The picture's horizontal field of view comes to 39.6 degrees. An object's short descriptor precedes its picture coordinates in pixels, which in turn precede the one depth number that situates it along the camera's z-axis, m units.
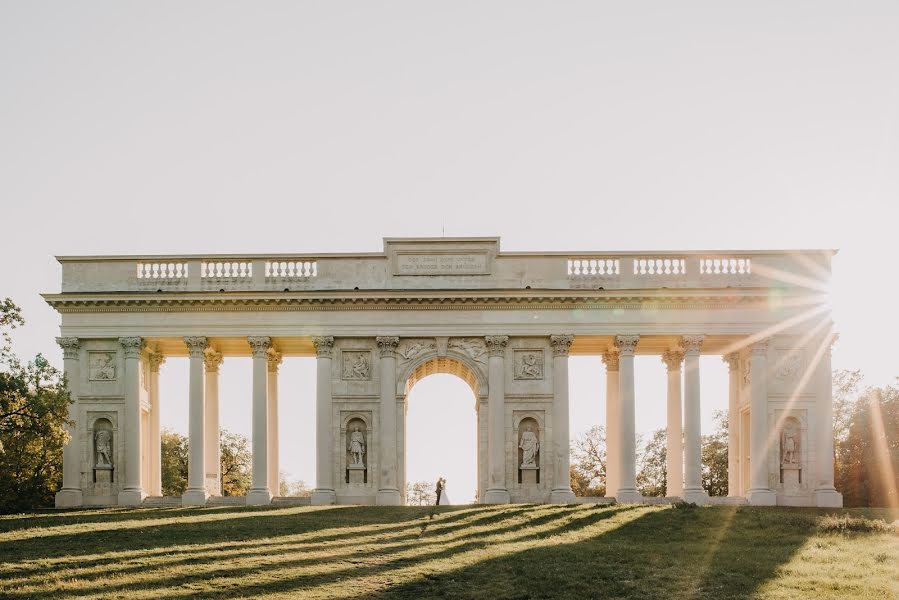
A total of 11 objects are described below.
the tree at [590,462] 111.69
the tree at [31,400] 52.12
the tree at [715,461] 102.62
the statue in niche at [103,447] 66.50
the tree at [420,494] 166.62
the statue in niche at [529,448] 67.00
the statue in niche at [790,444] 66.94
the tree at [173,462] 103.12
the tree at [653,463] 114.31
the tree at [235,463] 114.12
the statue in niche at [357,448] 67.12
